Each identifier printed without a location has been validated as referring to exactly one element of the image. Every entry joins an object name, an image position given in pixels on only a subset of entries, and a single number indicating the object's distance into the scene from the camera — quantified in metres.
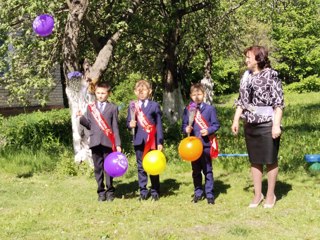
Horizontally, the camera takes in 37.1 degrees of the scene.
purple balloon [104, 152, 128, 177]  6.45
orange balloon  6.23
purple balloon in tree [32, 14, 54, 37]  7.81
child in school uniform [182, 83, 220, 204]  6.61
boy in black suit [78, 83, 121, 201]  6.80
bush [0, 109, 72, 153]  11.19
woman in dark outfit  5.91
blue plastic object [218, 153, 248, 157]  9.19
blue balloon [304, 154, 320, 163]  8.33
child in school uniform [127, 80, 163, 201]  6.79
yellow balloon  6.32
